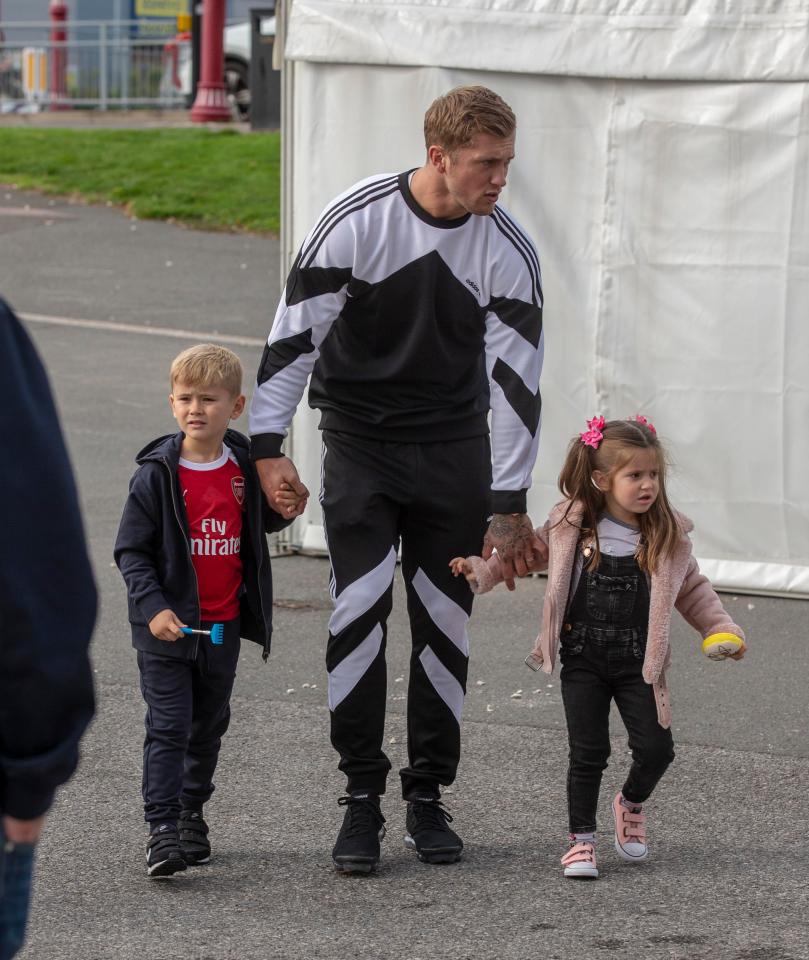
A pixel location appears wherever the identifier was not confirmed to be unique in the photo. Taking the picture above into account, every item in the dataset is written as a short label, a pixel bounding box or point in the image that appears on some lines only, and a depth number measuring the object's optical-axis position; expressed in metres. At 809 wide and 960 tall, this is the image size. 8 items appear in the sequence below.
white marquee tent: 13.05
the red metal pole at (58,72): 48.92
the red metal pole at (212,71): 41.52
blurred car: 48.61
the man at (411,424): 8.05
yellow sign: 63.81
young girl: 7.97
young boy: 7.93
